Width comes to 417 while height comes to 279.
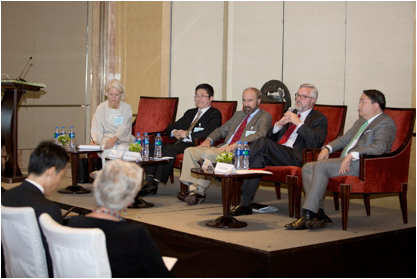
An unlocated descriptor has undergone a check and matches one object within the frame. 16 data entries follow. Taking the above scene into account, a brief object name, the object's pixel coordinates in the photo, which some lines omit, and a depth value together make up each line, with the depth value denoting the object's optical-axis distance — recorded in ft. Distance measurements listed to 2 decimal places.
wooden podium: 19.44
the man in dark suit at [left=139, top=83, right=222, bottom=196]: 18.12
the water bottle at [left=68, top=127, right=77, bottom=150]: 18.08
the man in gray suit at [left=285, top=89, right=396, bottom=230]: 13.37
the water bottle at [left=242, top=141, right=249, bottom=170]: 13.83
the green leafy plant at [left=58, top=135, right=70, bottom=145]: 17.85
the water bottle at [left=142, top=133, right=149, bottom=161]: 16.08
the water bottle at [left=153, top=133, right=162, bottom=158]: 16.68
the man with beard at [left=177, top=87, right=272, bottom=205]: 16.67
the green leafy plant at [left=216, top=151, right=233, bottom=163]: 13.44
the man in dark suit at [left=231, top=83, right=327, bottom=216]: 15.23
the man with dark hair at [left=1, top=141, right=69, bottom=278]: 7.30
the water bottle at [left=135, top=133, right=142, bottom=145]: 16.63
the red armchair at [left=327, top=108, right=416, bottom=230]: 13.53
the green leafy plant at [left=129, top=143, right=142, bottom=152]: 15.85
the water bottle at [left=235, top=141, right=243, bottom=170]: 13.88
